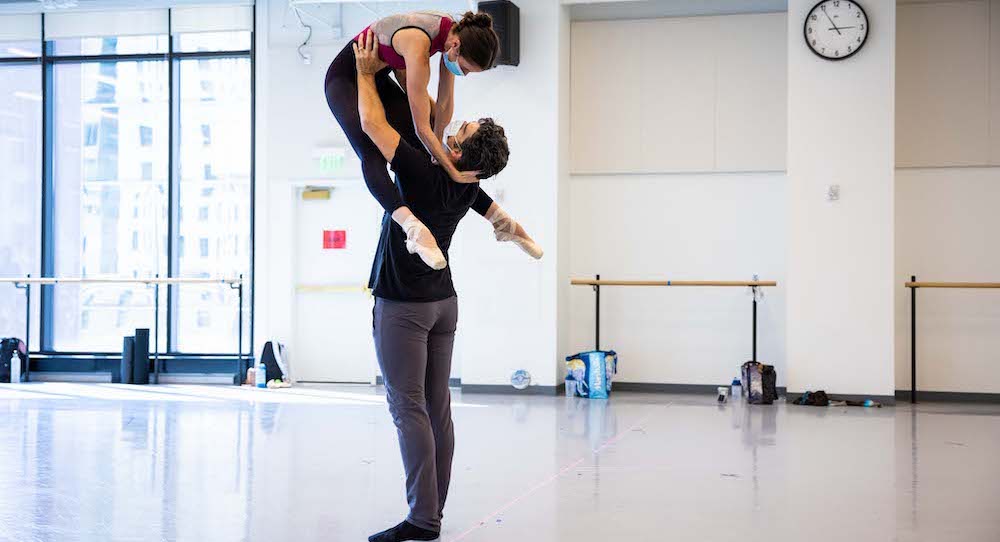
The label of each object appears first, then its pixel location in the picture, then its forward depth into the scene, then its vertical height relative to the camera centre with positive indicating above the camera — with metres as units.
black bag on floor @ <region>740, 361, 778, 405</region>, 7.93 -0.76
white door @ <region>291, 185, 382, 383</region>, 9.64 -0.03
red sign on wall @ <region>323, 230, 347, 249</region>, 9.68 +0.41
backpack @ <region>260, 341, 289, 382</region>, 9.41 -0.74
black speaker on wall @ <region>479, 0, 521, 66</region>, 8.35 +2.11
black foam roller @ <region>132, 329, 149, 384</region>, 9.70 -0.75
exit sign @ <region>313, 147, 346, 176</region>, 9.51 +1.14
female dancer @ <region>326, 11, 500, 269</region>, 3.17 +0.70
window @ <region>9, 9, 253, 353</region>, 9.93 +1.09
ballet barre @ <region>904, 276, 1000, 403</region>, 7.90 -0.02
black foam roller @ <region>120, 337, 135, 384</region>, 9.70 -0.73
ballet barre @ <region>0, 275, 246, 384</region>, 9.47 -0.02
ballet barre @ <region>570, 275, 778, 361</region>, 8.34 +0.01
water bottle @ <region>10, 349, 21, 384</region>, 9.80 -0.85
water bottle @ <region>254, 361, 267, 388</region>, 9.30 -0.87
